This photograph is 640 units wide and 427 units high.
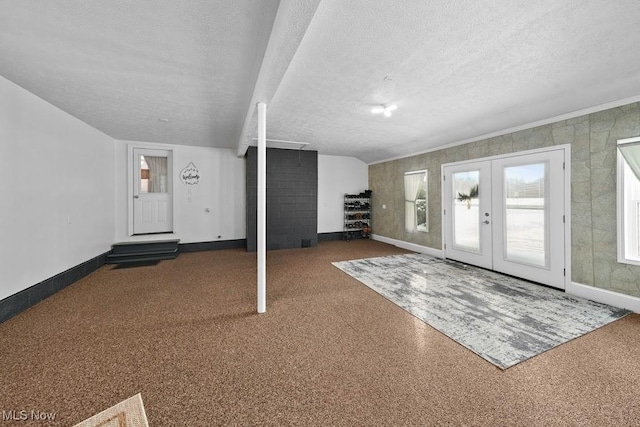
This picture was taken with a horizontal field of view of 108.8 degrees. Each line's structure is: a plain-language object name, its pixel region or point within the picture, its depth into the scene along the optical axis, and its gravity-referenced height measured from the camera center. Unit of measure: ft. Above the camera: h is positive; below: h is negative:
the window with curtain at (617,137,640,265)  8.91 +0.23
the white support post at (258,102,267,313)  8.71 +0.40
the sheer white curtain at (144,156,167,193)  18.63 +3.31
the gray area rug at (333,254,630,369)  6.93 -3.80
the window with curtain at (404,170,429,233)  18.65 +0.94
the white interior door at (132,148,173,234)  18.08 +1.81
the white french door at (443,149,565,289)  11.03 -0.14
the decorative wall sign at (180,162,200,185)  19.06 +3.28
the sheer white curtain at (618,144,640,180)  8.71 +2.16
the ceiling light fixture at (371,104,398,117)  10.98 +5.04
